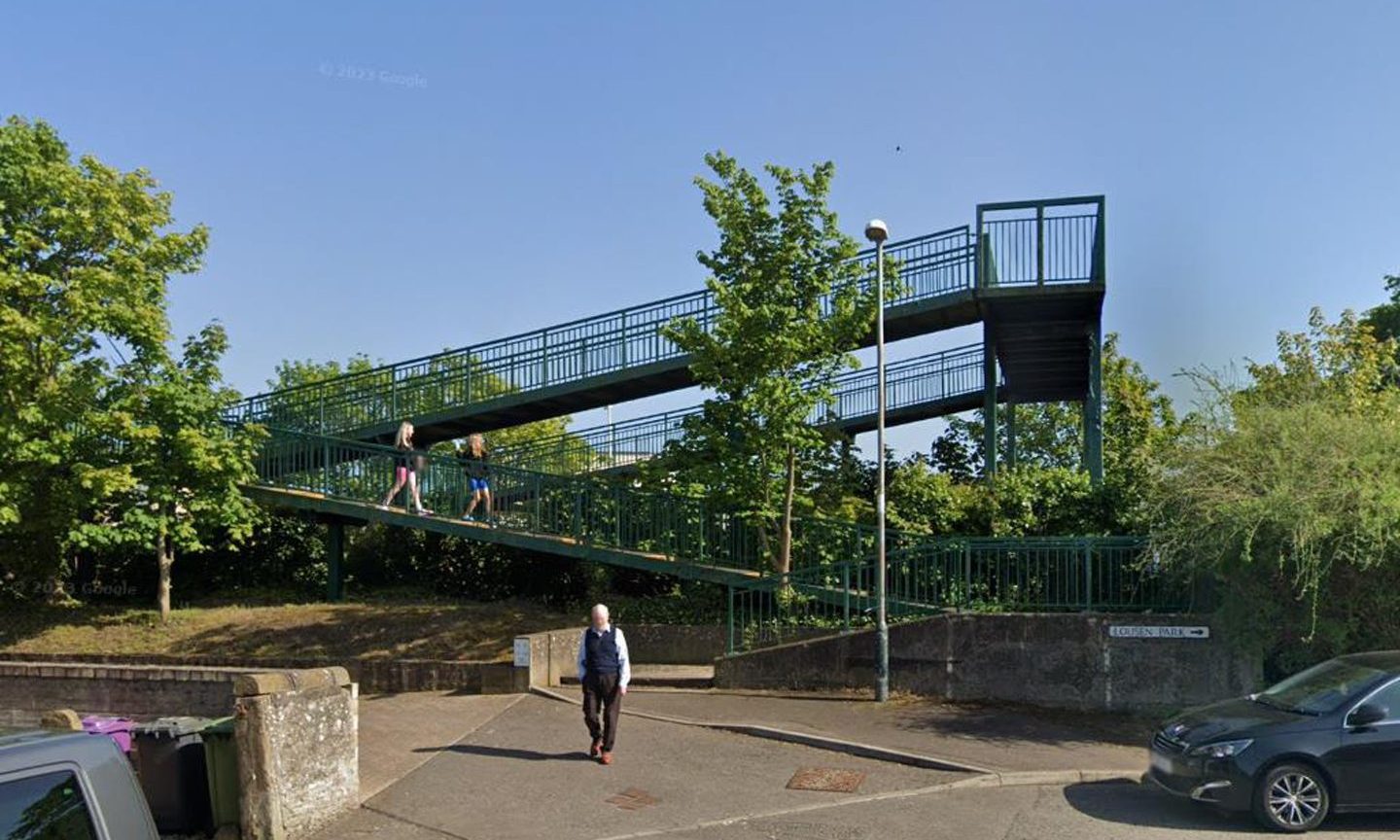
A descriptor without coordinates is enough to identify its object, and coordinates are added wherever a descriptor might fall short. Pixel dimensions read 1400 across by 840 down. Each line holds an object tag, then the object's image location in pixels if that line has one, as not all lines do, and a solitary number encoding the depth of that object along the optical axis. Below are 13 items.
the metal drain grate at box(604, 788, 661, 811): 8.57
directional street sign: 11.63
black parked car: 7.67
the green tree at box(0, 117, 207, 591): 17.19
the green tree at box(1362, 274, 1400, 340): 34.03
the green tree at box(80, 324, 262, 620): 17.62
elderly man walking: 9.90
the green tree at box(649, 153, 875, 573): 15.37
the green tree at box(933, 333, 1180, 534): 15.13
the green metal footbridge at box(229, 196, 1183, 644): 13.50
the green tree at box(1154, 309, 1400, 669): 9.81
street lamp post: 12.35
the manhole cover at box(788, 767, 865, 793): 9.04
